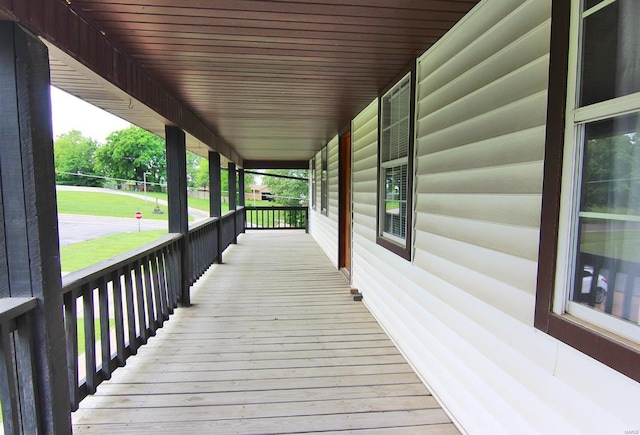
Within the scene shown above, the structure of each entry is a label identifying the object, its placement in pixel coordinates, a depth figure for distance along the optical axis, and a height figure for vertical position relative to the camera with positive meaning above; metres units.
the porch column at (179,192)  3.79 -0.04
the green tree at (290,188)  31.30 +0.07
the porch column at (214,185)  6.33 +0.07
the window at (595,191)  1.01 -0.01
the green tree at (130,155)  22.83 +2.32
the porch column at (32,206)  1.46 -0.08
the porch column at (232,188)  8.85 +0.02
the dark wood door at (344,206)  5.77 -0.29
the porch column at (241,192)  11.04 -0.13
